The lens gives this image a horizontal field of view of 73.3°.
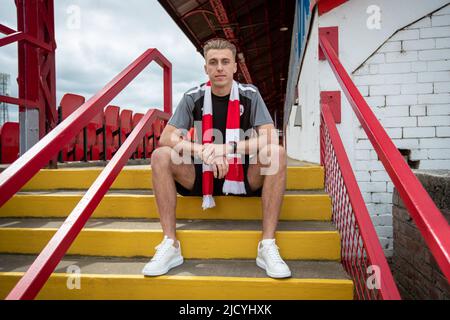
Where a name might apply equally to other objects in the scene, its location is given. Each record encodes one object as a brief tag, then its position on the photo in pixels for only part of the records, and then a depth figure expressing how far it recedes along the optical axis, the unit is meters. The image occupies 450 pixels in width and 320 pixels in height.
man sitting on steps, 1.74
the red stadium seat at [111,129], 5.55
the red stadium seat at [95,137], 5.25
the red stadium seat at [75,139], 4.36
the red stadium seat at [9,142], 4.95
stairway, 1.57
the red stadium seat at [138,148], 6.10
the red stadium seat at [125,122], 6.24
